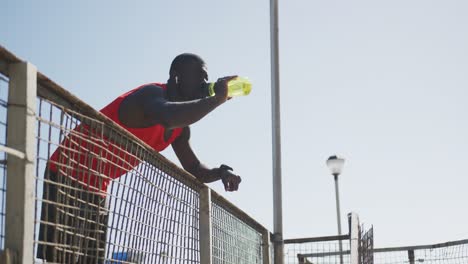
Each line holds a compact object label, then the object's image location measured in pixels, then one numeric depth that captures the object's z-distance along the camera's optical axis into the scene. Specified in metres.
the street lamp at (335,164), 16.94
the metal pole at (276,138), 7.51
